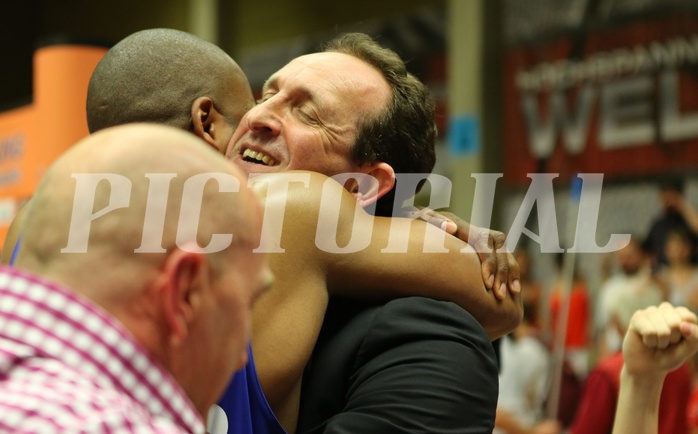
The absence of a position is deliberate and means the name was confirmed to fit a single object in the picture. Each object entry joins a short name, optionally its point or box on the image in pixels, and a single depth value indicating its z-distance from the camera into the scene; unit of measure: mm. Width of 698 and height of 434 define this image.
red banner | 6863
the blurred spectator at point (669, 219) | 6441
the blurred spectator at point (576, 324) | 6609
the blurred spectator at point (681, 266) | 5977
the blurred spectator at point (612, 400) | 3277
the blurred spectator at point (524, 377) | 5332
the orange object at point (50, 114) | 4336
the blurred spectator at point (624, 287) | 4459
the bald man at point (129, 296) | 803
